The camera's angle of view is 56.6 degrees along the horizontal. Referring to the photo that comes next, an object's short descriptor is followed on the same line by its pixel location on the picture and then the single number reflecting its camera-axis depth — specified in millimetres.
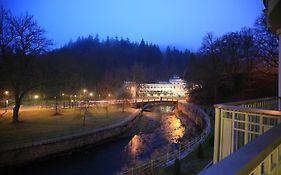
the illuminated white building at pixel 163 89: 85488
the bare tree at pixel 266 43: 30031
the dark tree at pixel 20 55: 26484
